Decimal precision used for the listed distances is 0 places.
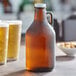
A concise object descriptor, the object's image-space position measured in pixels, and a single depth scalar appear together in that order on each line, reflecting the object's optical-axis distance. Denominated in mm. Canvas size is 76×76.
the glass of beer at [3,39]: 1046
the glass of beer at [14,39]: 1130
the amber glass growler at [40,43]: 980
